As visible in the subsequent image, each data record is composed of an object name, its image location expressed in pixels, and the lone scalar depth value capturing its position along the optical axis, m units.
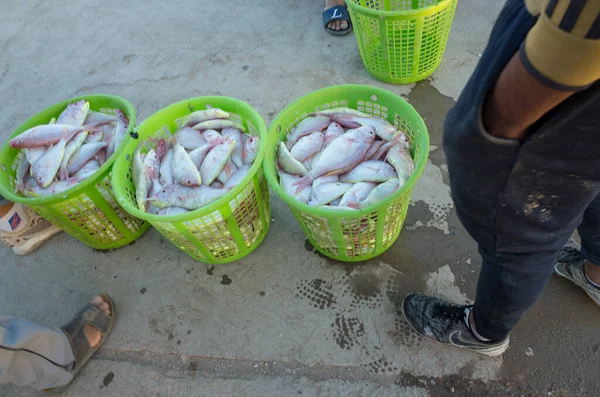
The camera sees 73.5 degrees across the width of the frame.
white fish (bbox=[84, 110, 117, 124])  2.18
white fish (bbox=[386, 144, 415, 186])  1.69
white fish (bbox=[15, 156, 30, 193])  2.01
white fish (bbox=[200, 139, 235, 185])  1.89
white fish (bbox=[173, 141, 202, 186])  1.85
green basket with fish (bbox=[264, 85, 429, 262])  1.53
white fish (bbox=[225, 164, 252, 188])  1.85
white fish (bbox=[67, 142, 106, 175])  2.04
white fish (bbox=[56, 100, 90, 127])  2.14
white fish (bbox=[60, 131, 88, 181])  1.99
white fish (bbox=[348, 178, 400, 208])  1.67
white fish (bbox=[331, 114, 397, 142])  1.89
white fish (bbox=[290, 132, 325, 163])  1.91
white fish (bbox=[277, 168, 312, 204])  1.77
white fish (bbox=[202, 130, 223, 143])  1.98
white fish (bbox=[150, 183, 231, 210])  1.78
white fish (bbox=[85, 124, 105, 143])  2.14
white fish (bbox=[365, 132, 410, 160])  1.81
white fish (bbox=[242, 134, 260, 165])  1.84
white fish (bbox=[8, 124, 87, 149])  2.01
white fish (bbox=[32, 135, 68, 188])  1.94
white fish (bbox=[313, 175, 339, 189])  1.80
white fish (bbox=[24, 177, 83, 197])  1.91
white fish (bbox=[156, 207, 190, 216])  1.77
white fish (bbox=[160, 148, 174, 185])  1.92
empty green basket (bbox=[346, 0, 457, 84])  2.21
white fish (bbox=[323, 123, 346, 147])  1.94
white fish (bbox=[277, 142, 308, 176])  1.83
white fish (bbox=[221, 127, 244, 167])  1.97
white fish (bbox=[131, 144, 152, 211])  1.80
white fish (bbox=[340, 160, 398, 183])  1.79
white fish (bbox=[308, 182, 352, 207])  1.73
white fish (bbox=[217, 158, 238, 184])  1.92
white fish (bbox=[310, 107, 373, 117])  1.96
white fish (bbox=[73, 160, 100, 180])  1.98
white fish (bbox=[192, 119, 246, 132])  2.00
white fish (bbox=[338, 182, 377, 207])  1.71
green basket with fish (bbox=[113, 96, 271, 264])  1.59
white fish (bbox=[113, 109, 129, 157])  2.01
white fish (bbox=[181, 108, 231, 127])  1.99
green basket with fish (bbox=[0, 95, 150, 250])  1.73
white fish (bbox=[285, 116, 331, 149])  1.95
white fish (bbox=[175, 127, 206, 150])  2.01
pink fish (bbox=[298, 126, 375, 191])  1.83
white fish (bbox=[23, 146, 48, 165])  2.00
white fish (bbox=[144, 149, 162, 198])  1.88
